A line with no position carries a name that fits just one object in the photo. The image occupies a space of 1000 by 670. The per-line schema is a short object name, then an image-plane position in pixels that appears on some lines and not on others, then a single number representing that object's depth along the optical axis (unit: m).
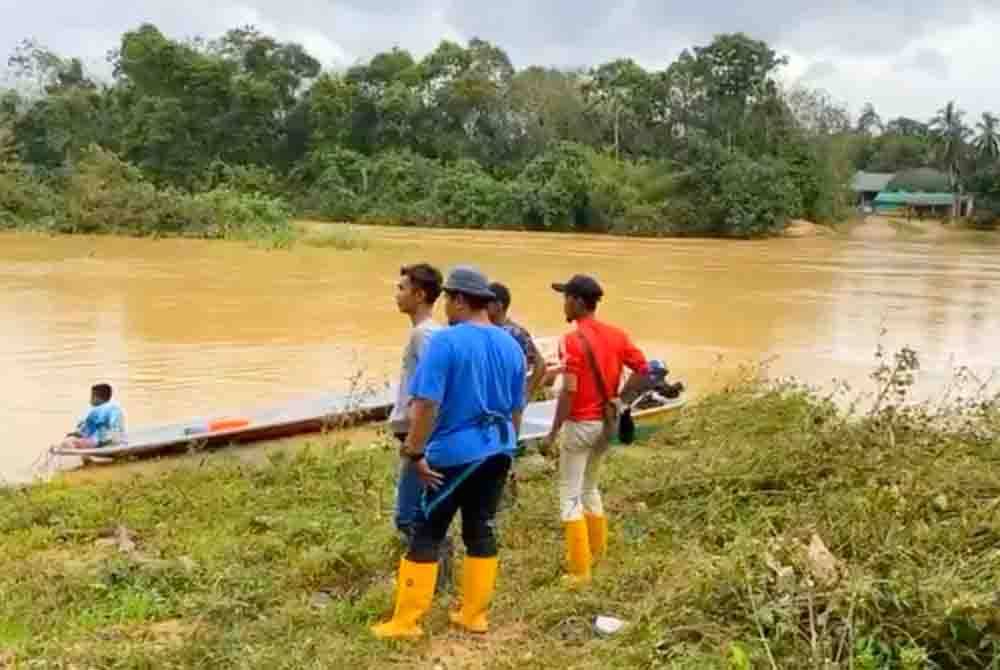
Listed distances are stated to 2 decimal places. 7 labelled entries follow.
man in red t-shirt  4.17
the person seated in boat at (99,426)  7.39
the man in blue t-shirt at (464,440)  3.50
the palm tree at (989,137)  52.58
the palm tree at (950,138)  55.60
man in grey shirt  3.81
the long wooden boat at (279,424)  7.29
